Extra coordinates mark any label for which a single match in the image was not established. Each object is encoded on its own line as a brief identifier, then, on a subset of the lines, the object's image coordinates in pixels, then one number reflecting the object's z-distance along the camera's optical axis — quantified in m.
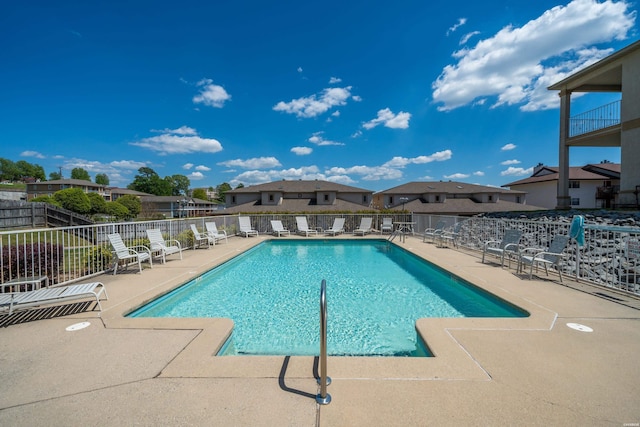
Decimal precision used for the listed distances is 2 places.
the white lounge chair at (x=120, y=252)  6.22
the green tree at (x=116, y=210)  41.59
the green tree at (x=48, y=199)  36.66
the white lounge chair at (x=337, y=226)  15.50
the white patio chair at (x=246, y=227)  14.64
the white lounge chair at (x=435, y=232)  11.37
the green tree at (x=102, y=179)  102.75
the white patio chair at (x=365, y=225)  15.18
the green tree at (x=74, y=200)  37.44
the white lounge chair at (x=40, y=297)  3.54
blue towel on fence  5.44
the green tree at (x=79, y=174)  93.84
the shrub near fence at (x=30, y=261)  5.22
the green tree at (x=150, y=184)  87.69
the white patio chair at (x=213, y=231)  11.50
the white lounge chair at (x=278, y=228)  15.30
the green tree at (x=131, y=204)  45.12
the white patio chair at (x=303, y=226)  15.72
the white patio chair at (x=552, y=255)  5.64
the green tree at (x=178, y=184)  96.81
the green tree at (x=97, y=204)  41.09
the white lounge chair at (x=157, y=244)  7.59
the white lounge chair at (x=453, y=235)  10.57
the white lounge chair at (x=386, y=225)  14.96
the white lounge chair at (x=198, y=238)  10.17
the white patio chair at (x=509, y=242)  6.85
